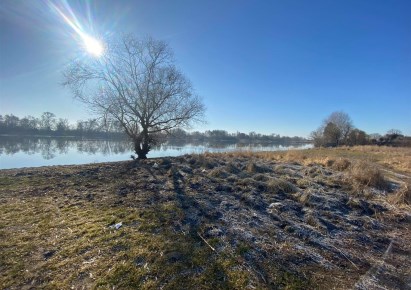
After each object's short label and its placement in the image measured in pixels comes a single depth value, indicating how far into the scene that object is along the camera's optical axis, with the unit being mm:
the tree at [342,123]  51000
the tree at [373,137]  47719
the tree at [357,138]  45938
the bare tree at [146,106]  14383
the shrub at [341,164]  10773
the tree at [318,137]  49281
